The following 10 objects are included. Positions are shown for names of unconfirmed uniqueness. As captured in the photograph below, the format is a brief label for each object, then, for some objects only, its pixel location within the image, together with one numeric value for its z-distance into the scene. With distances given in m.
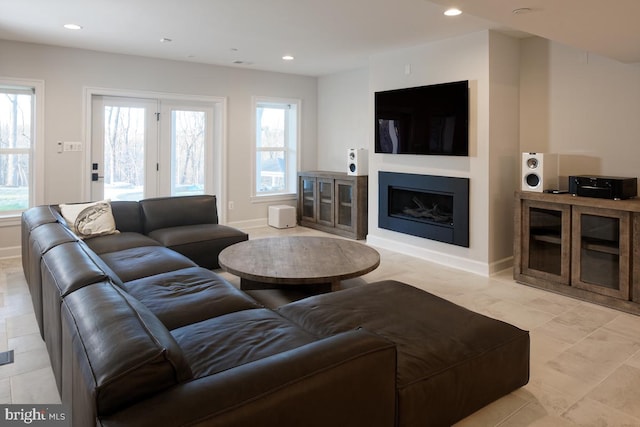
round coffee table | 3.06
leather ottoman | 1.80
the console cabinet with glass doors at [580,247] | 3.45
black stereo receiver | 3.53
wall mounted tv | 4.60
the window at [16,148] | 5.11
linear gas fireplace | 4.72
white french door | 5.73
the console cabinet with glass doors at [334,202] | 6.17
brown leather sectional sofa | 1.22
